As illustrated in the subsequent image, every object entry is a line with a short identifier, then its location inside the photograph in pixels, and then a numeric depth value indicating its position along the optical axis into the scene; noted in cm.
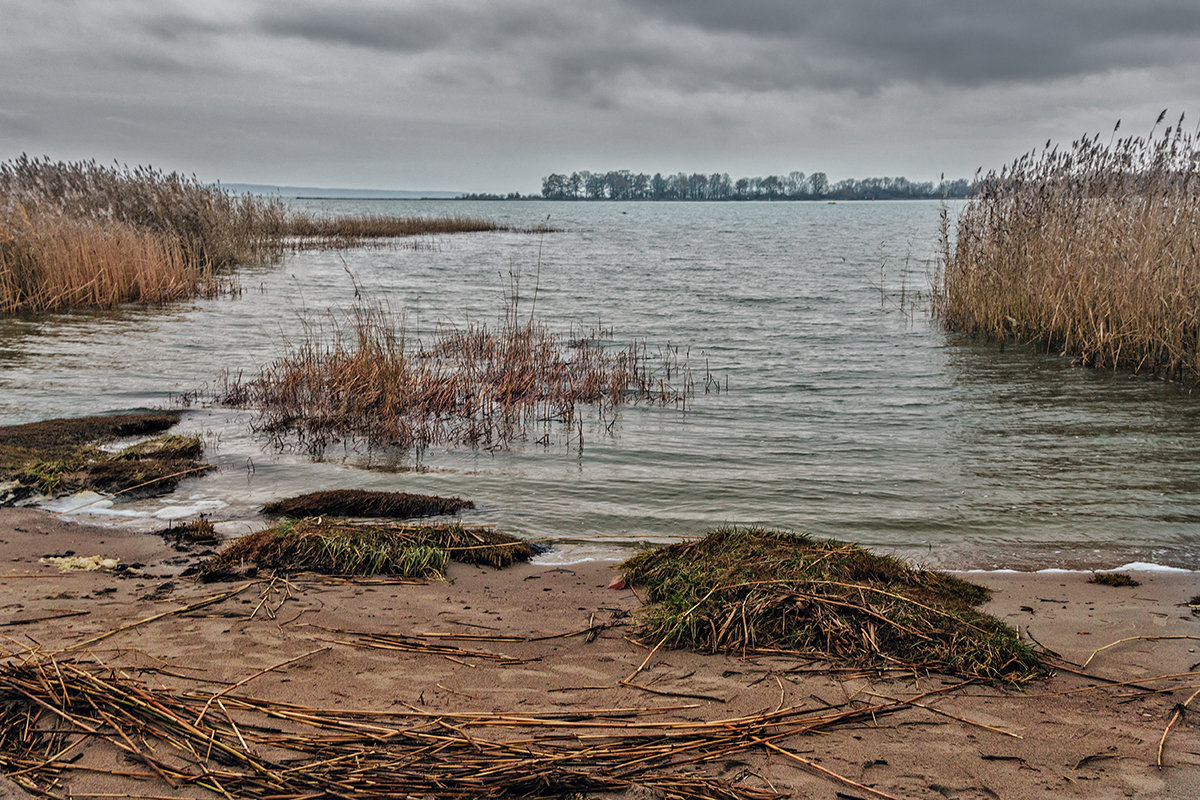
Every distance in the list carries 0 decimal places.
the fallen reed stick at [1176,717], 268
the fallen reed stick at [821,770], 247
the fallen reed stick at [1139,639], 370
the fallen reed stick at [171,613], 334
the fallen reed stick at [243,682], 277
